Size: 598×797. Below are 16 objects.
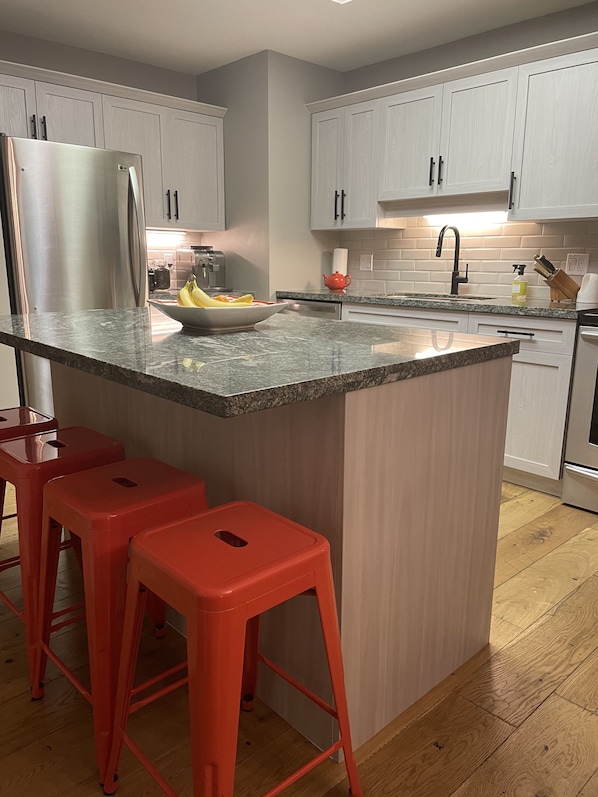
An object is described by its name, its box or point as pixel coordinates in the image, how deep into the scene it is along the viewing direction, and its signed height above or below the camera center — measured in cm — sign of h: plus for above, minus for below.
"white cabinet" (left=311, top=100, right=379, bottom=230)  413 +56
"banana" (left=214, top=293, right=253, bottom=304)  194 -16
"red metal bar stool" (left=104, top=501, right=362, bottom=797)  103 -60
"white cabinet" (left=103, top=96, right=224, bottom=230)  407 +63
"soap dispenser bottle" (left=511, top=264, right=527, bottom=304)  360 -21
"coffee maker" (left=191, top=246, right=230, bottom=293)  462 -13
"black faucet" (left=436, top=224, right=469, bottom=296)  391 -17
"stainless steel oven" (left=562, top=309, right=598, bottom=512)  284 -80
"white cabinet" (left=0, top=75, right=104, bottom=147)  359 +79
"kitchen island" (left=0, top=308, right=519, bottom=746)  130 -50
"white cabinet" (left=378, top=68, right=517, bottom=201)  345 +66
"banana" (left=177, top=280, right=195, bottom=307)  183 -15
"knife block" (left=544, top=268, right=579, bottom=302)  336 -17
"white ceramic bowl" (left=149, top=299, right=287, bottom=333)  173 -19
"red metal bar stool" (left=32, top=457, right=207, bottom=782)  130 -59
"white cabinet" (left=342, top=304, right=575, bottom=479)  298 -65
